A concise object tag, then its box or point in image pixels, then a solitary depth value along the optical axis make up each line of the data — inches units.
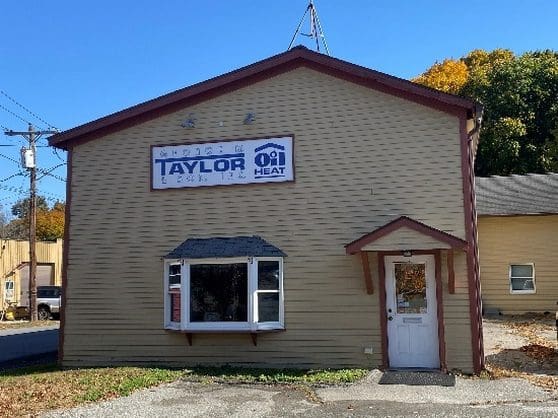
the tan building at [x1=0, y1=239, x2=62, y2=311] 1398.9
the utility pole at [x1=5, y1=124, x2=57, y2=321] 1190.3
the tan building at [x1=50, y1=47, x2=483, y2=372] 475.5
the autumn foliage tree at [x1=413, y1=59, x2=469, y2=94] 1765.5
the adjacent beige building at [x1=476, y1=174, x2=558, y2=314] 863.7
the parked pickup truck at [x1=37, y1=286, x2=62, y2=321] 1295.5
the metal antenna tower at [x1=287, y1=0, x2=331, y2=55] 626.8
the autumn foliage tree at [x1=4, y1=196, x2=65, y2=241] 2464.3
